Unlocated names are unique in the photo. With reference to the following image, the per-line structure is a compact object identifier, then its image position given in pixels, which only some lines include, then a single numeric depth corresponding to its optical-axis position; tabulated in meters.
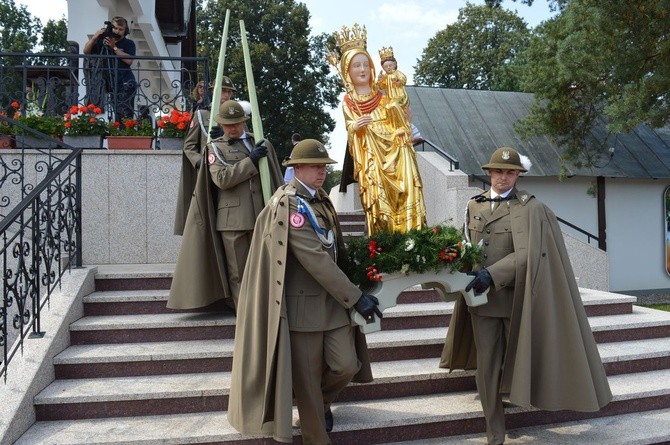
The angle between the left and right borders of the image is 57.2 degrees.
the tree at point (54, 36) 45.50
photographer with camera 9.29
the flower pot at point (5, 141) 8.29
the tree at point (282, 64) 31.72
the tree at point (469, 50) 37.16
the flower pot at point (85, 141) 8.61
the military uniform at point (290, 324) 3.95
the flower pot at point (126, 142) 8.41
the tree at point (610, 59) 10.92
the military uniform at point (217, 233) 5.68
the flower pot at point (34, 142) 8.41
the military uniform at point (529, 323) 4.36
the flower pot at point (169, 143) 8.88
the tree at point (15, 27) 46.10
